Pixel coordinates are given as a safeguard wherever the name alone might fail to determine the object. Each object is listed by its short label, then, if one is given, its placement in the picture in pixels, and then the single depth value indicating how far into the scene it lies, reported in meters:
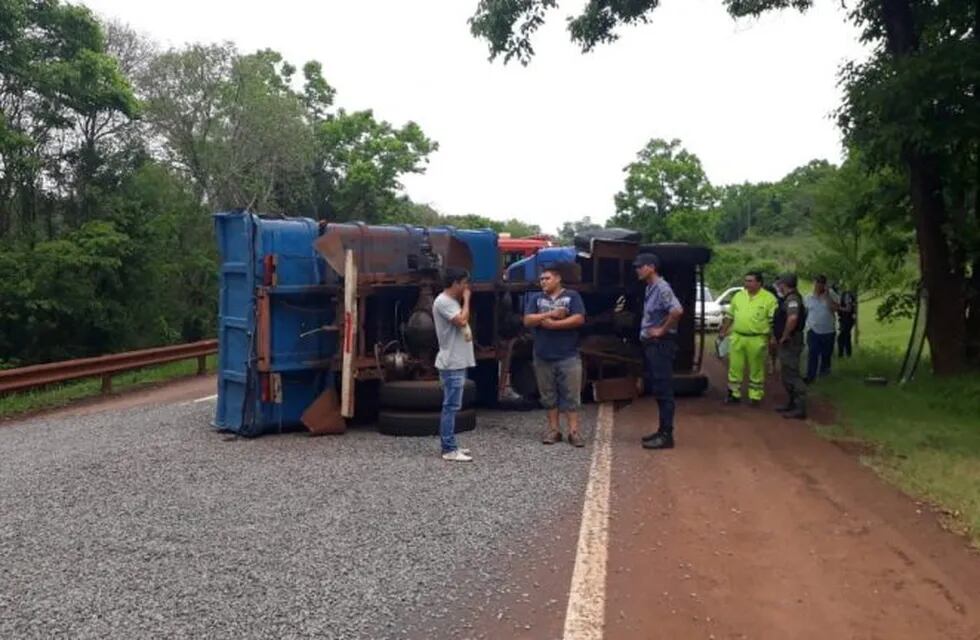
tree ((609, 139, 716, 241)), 50.78
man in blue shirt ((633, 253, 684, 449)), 8.38
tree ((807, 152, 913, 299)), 15.95
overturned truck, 8.83
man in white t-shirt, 7.77
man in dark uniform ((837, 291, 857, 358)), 16.91
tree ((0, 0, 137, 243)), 19.73
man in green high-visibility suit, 11.38
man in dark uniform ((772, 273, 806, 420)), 10.67
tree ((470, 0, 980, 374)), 11.46
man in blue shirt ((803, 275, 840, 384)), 13.89
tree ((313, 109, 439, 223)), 43.59
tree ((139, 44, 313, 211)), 28.31
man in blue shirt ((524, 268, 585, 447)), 8.51
